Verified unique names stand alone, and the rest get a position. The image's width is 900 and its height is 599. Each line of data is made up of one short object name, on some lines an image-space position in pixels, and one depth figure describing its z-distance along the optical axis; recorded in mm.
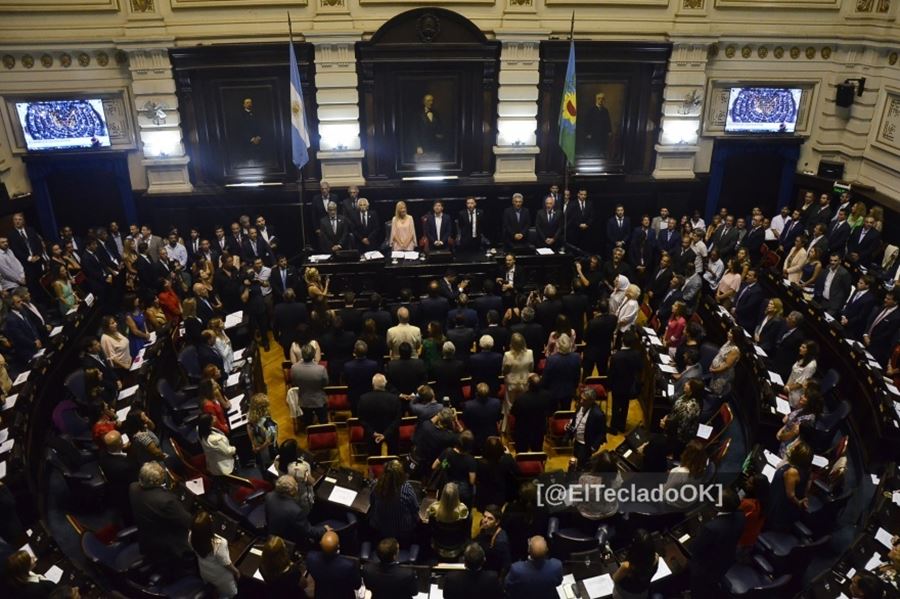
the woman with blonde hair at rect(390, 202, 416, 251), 12766
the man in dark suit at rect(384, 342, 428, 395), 8156
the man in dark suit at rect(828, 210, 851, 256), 12383
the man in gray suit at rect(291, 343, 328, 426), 8211
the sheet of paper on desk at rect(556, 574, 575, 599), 5711
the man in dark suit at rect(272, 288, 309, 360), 9750
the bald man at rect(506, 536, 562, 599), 5223
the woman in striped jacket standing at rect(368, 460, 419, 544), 5996
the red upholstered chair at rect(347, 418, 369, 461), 8203
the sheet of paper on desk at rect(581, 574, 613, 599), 5707
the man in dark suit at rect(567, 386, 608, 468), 7320
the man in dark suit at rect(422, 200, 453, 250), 12891
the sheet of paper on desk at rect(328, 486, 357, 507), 6730
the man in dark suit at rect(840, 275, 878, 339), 9922
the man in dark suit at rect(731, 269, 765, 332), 10422
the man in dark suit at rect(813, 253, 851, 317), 10492
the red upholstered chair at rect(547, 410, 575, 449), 8412
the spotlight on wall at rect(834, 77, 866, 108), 14008
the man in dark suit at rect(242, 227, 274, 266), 12430
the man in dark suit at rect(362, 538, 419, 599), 5234
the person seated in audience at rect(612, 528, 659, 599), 5242
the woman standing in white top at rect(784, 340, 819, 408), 8242
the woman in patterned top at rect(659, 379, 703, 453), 7168
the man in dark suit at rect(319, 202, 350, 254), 12734
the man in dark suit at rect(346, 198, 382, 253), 12945
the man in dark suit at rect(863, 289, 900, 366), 9383
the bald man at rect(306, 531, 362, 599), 5277
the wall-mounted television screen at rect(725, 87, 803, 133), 14625
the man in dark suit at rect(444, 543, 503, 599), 5141
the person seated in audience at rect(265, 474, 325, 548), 6000
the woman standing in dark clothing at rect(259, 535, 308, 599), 5246
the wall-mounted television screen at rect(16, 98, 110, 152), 13156
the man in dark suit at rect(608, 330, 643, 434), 8430
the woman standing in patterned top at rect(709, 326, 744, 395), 8453
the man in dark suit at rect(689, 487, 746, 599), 5719
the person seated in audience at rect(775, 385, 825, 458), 7414
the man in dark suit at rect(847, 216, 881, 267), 11938
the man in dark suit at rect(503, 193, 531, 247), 13328
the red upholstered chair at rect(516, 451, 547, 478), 7145
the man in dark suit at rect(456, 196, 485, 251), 13109
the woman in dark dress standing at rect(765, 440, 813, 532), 6375
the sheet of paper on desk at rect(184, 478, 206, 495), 7180
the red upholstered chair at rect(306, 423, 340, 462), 8046
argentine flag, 11907
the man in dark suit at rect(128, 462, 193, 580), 5902
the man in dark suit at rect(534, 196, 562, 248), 13133
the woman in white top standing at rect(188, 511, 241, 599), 5465
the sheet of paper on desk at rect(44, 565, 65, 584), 5770
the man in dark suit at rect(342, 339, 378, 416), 8094
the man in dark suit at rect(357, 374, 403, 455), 7426
